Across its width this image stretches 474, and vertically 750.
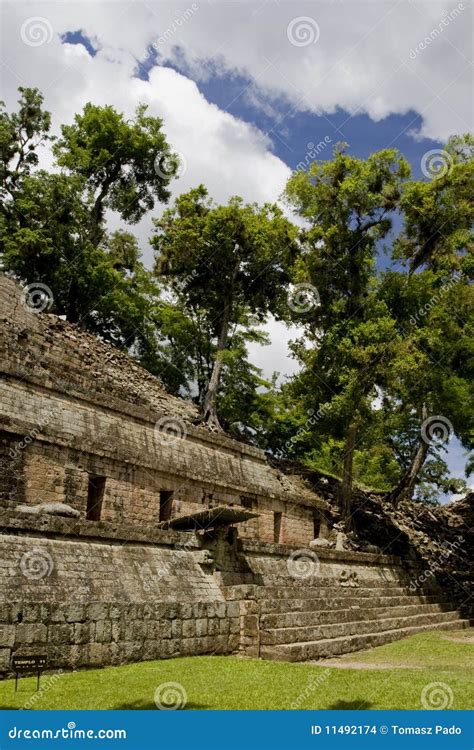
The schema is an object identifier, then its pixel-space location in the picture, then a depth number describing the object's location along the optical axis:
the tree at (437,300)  23.23
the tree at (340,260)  24.12
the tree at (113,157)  34.78
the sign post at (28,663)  7.72
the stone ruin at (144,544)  9.91
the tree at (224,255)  31.00
